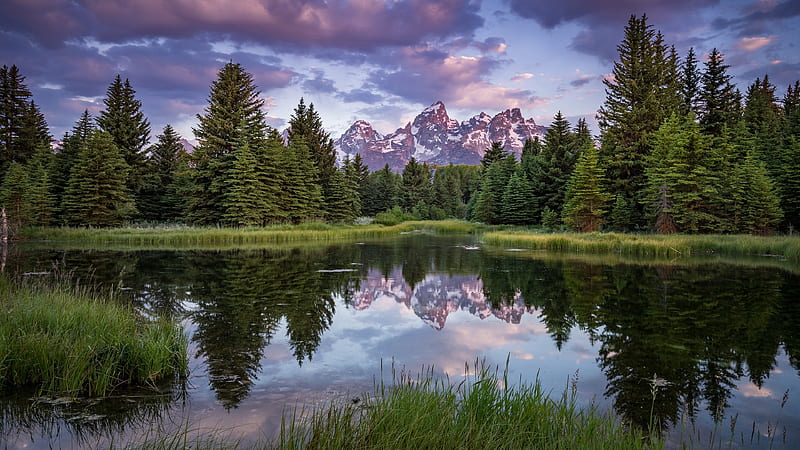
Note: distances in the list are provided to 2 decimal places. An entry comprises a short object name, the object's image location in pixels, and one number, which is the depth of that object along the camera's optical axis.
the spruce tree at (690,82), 34.78
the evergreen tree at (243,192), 31.81
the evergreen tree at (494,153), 64.56
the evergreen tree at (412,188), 77.06
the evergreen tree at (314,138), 47.91
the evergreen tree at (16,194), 28.02
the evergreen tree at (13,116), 38.59
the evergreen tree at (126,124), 40.52
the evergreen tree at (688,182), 25.16
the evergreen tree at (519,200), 41.62
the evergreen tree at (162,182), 38.50
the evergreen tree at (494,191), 47.97
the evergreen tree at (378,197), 70.56
